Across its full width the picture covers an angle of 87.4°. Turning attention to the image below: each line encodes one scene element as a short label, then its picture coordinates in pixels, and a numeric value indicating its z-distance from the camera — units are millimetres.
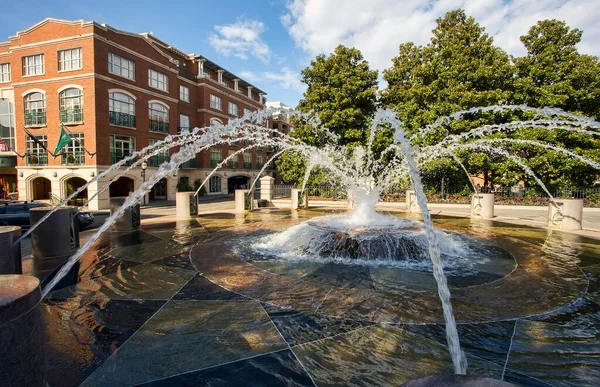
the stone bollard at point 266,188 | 22609
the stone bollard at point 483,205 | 15305
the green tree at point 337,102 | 25719
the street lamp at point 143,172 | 27500
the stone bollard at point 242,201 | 18531
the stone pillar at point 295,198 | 20216
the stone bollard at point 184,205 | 15188
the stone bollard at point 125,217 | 11328
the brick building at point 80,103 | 26875
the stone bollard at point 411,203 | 18884
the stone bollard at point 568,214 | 11758
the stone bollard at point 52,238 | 7656
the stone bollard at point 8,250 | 4848
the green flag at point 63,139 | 24359
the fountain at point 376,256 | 4664
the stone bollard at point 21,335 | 2057
